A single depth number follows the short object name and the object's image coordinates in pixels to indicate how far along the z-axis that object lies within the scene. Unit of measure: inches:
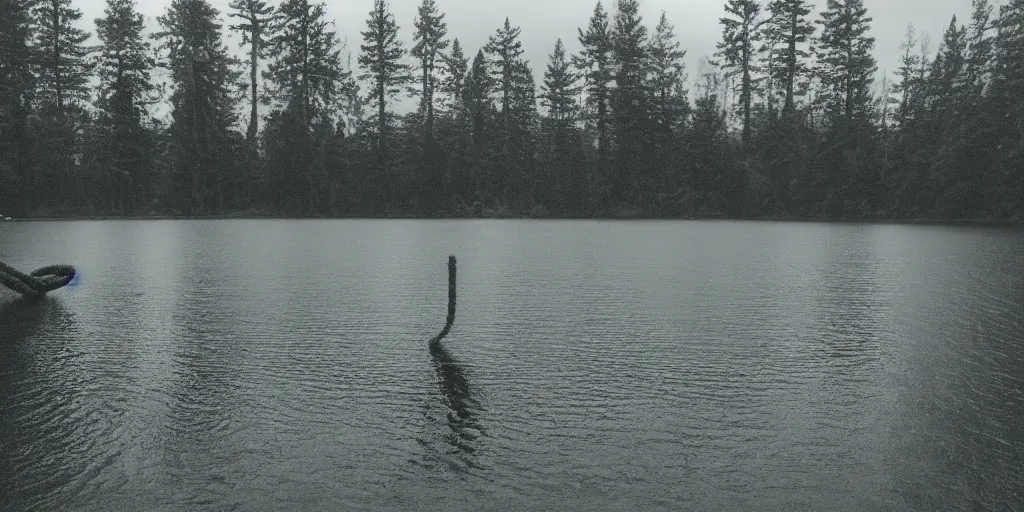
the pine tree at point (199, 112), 2588.6
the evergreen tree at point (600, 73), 3051.2
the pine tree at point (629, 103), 2957.7
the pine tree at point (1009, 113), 2218.3
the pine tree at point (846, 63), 2810.0
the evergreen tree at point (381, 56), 2928.2
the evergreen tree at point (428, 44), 3083.2
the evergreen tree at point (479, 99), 3065.9
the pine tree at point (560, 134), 2967.5
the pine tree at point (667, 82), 3058.6
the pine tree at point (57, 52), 2422.5
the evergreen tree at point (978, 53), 2551.7
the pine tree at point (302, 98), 2696.9
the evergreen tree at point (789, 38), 2901.1
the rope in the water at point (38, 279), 672.4
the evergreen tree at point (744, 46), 2957.7
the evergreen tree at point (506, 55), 3324.3
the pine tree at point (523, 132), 3006.9
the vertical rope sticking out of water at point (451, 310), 498.6
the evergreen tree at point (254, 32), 2878.9
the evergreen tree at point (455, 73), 3154.5
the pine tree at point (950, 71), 2719.0
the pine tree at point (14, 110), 2247.8
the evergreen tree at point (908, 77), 3093.0
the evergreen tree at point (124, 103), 2444.6
